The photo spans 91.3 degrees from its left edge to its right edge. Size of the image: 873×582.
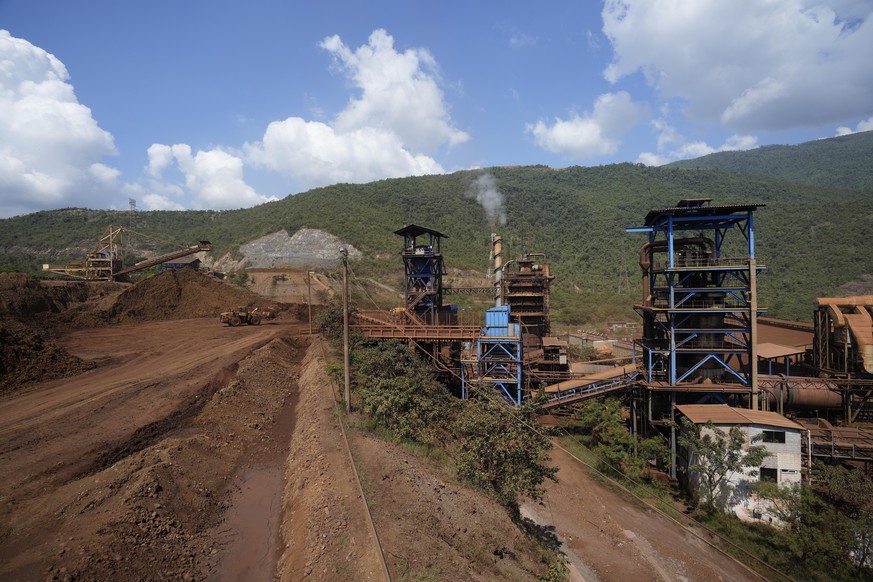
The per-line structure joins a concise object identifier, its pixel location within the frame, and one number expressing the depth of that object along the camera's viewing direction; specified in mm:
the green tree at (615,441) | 24031
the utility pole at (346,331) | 18669
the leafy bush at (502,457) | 14820
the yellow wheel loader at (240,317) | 44625
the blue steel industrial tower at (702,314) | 23672
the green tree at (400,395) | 18922
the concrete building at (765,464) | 19469
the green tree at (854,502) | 16047
